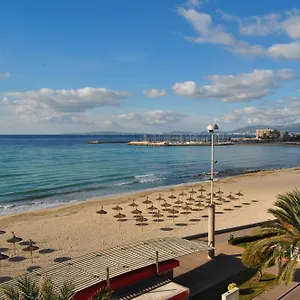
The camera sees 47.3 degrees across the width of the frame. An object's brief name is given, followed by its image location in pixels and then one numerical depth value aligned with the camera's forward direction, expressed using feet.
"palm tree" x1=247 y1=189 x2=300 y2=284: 40.93
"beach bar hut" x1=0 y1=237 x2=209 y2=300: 37.14
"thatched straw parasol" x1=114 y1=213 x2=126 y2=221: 84.23
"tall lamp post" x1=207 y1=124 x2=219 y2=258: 54.49
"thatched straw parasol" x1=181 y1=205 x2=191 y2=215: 95.81
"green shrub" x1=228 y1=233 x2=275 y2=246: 62.64
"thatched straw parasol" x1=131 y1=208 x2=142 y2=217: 87.35
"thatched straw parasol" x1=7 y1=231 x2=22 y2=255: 62.55
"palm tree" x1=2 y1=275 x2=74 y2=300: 22.88
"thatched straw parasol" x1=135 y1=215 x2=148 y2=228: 83.53
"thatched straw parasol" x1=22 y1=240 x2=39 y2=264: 58.61
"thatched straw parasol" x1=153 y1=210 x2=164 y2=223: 88.12
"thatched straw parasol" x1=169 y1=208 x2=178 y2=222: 90.94
